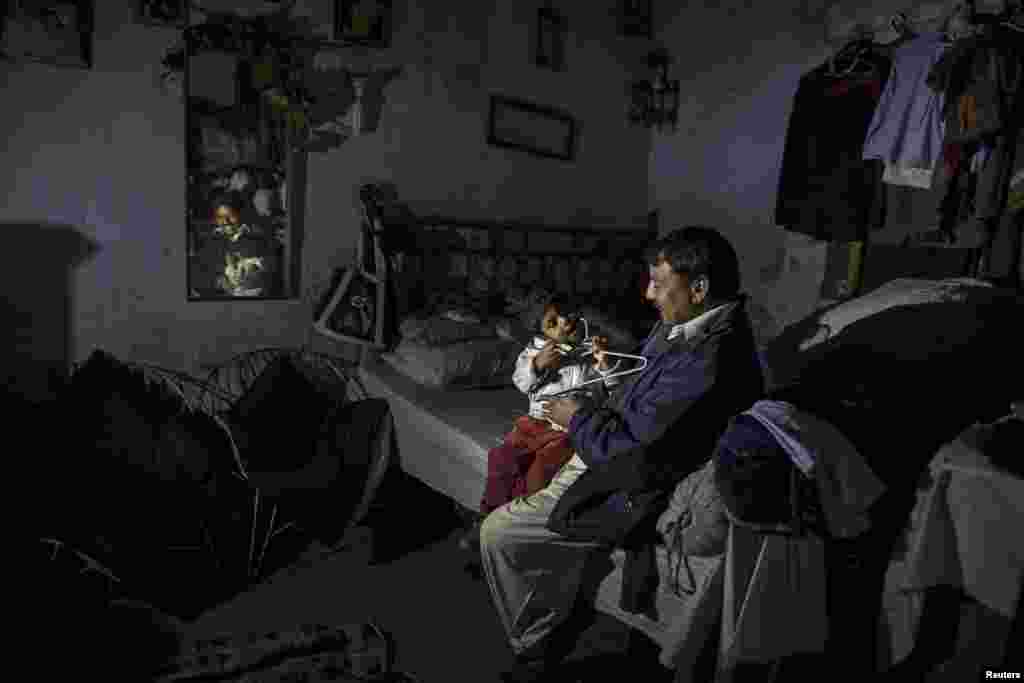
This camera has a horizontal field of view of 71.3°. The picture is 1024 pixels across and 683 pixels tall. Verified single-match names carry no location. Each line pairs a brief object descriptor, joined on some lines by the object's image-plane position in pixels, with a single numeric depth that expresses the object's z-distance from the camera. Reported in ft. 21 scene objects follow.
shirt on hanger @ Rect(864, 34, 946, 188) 10.96
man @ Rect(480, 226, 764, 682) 6.62
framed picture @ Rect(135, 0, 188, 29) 11.61
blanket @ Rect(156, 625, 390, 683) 7.48
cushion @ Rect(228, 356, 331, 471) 11.05
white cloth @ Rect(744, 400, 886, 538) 6.40
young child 8.84
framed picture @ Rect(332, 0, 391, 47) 13.09
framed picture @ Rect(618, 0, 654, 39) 16.44
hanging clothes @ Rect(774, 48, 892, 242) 12.21
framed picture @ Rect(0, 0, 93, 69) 10.83
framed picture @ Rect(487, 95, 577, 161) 15.25
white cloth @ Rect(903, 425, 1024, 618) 6.86
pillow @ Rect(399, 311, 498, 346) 12.42
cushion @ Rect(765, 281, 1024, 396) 9.46
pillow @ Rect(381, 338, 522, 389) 11.90
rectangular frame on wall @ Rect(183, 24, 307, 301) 12.06
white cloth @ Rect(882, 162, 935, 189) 11.11
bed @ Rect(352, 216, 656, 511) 10.68
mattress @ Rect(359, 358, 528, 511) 10.09
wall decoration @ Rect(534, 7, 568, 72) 15.35
